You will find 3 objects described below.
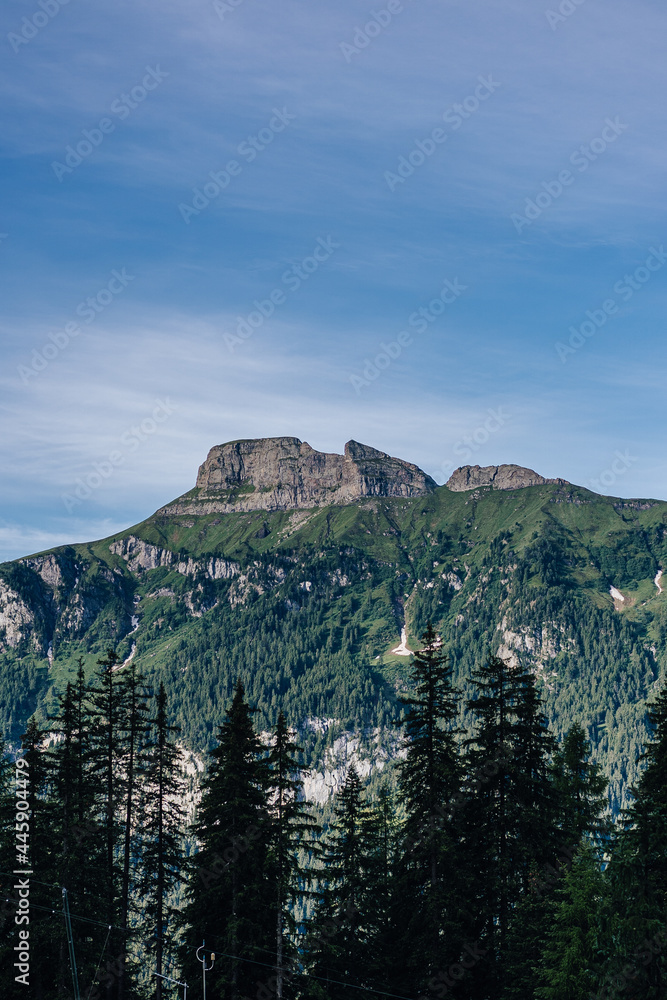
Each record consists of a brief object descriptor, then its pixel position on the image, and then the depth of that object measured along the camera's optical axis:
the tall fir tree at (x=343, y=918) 52.06
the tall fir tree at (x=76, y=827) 49.69
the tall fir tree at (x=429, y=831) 48.62
